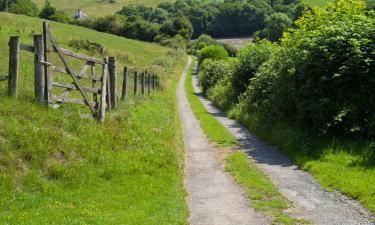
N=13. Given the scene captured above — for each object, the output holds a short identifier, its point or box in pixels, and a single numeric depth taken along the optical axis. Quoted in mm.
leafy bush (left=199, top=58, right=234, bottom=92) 51469
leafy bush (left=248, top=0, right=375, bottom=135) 15875
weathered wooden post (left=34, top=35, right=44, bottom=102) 12328
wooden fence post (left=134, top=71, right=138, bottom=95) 24031
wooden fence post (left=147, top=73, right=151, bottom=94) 32325
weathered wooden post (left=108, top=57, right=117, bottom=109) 17109
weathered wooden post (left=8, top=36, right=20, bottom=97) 11494
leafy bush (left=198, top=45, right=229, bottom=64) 79444
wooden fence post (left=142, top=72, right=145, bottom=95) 27514
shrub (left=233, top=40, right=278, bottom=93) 30203
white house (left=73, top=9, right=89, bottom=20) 151750
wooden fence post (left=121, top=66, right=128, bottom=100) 20934
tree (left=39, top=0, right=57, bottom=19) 115556
